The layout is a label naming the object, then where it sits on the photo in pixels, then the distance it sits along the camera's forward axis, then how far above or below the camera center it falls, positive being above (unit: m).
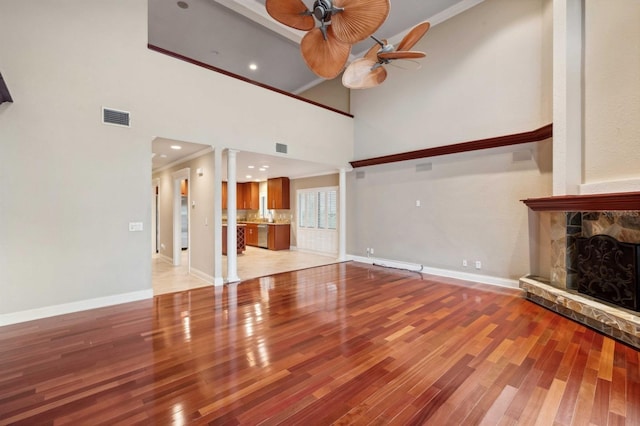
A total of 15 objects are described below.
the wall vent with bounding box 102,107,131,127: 3.95 +1.36
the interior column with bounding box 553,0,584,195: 3.82 +1.54
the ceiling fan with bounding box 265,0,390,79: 2.39 +1.74
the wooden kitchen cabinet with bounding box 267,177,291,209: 9.82 +0.63
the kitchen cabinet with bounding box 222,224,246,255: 8.95 -0.88
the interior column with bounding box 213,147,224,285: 5.10 -0.14
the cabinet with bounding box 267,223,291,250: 9.73 -0.92
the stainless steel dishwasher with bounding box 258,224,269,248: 10.05 -0.89
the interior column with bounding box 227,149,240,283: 5.29 -0.11
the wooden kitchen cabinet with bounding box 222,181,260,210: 11.21 +0.62
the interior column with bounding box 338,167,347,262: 7.55 -0.25
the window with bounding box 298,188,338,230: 8.66 +0.08
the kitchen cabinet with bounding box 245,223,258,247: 10.51 -0.89
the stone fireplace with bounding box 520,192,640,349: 3.04 -0.70
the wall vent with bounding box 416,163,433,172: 6.03 +0.95
